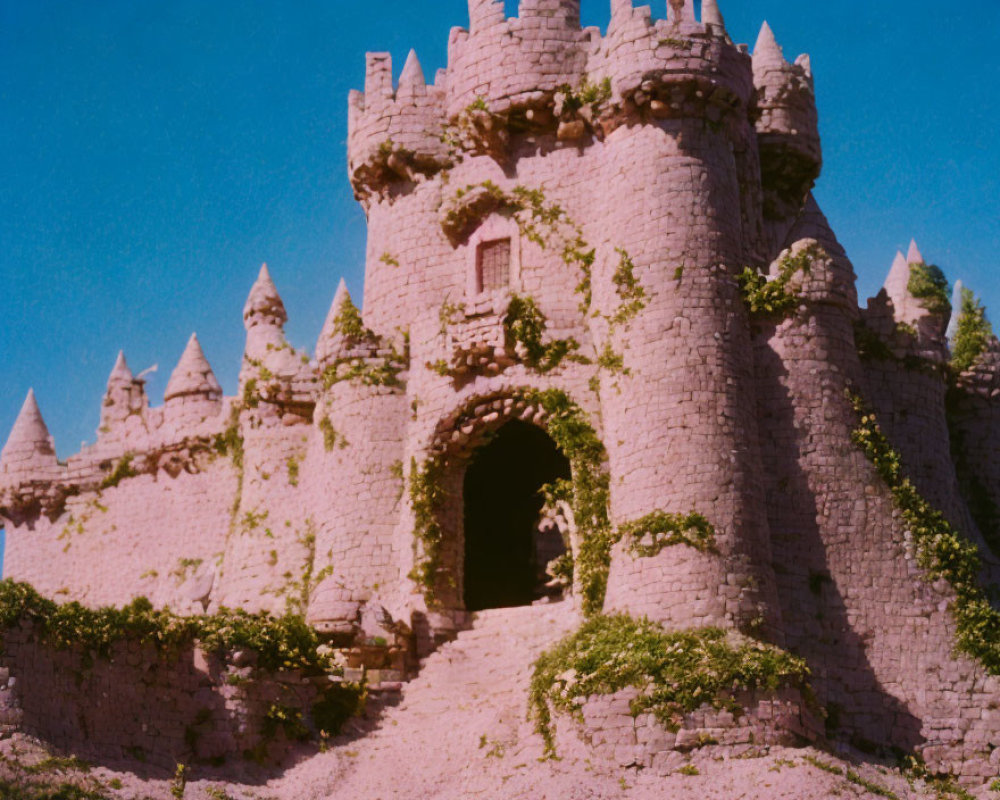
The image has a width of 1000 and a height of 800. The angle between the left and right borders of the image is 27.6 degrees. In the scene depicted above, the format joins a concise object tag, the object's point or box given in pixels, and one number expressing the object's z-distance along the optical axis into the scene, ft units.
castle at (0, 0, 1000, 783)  114.32
